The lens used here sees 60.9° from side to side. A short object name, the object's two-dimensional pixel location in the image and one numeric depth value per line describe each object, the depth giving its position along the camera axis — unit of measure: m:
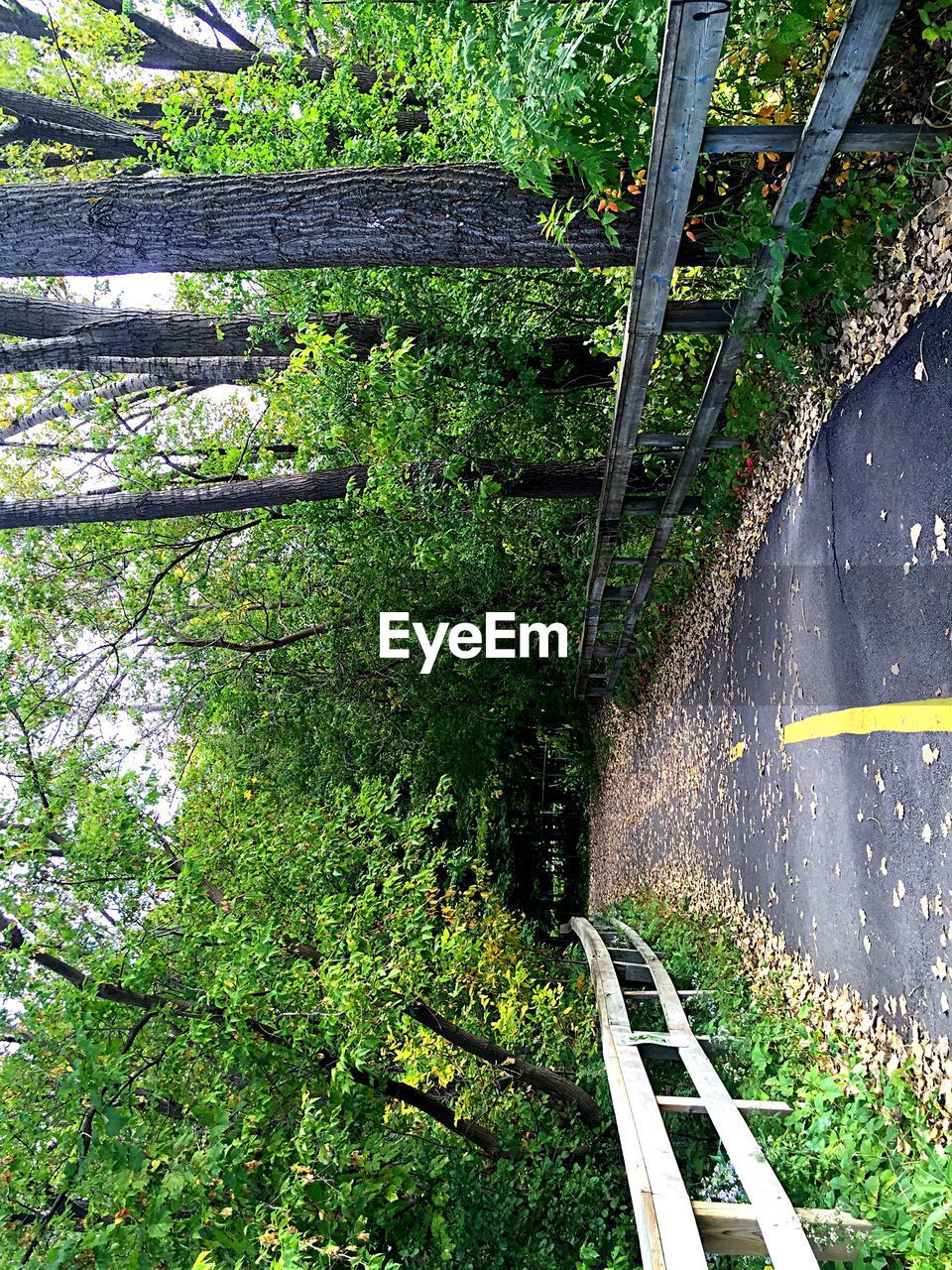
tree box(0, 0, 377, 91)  10.13
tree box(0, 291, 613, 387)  7.55
